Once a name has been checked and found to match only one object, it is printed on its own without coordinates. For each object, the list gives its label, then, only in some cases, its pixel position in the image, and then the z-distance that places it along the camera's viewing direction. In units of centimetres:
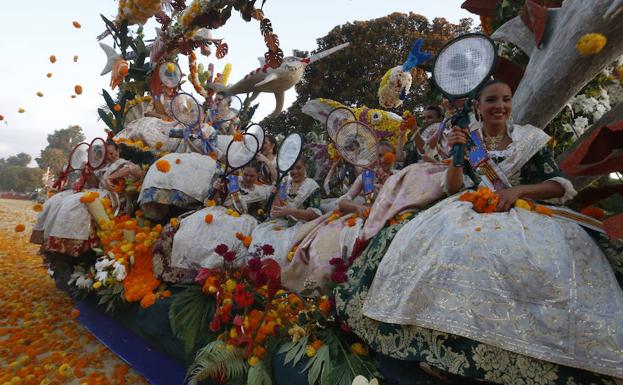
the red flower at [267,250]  265
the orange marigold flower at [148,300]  337
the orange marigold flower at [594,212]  189
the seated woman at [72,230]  463
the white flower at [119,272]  374
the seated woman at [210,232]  348
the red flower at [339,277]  220
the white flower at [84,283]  436
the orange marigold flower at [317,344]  208
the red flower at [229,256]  272
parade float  189
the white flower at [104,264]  398
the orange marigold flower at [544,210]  173
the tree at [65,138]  5741
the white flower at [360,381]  158
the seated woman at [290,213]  322
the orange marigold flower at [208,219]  364
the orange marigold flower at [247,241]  343
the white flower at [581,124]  277
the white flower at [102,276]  386
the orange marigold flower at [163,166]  445
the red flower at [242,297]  246
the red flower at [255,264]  239
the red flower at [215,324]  256
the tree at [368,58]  1333
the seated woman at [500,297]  137
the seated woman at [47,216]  499
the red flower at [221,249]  268
